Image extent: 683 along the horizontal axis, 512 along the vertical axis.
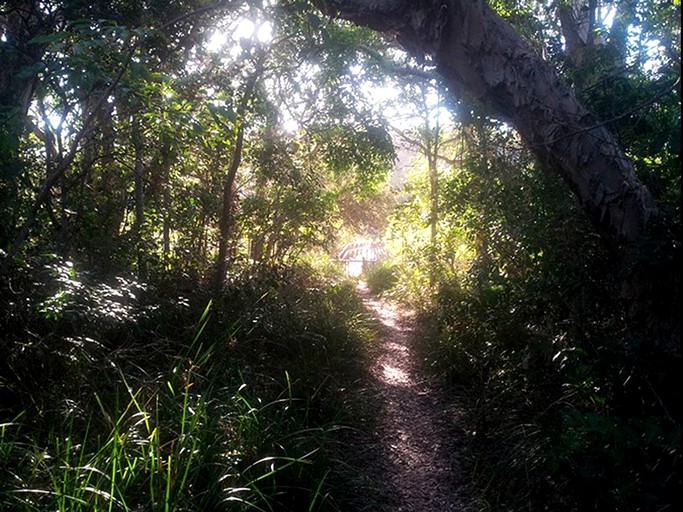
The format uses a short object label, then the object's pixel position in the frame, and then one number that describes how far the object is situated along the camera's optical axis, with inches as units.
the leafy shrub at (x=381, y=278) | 537.6
